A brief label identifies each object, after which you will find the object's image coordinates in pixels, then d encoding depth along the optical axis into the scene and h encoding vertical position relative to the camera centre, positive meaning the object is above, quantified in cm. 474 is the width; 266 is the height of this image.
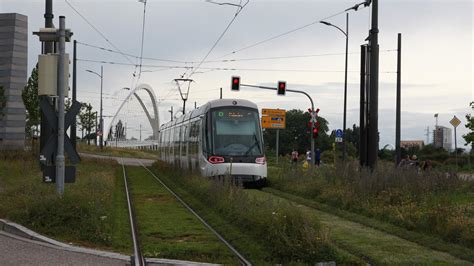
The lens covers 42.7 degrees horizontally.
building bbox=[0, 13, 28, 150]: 4778 +584
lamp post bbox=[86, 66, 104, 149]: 6978 +67
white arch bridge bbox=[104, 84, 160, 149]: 9883 +402
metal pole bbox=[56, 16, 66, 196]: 1210 +64
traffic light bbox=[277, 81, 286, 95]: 3525 +334
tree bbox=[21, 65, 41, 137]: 3572 +254
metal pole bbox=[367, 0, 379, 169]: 1791 +165
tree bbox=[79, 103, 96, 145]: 8653 +339
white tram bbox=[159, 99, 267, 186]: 2205 +12
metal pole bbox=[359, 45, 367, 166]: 1911 +108
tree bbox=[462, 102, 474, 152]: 4984 +162
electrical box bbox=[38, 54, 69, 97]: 1220 +134
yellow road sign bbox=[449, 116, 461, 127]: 3788 +175
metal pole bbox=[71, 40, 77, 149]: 3647 +373
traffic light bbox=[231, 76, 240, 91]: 3447 +344
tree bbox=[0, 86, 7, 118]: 3831 +255
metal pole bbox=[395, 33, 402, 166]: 3180 +277
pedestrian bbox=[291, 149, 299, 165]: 4272 -69
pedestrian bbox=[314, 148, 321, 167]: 4115 -71
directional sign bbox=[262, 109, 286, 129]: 4547 +213
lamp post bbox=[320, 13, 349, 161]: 3569 +367
